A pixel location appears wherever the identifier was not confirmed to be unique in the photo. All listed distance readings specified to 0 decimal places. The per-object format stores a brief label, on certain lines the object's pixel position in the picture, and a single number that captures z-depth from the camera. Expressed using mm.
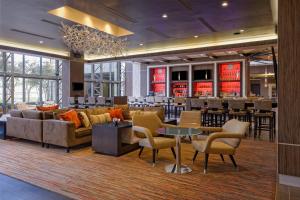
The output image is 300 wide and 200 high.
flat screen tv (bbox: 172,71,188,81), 13855
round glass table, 3807
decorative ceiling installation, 5891
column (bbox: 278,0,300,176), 3283
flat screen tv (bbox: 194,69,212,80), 13125
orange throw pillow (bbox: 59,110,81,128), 5436
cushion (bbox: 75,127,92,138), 5355
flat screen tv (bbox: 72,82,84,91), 12391
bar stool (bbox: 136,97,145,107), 11783
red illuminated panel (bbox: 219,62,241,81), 12289
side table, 4820
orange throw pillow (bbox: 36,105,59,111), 6905
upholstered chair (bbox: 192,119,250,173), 3758
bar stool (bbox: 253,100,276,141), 6566
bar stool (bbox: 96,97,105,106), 11041
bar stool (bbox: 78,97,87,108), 11447
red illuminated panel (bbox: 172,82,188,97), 13891
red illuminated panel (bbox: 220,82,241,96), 12210
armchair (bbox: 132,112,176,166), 4184
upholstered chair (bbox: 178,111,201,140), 5438
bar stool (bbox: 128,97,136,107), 12133
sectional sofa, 5137
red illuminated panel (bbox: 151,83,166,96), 14603
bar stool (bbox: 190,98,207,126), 7883
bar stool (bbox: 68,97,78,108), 11740
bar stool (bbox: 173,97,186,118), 10133
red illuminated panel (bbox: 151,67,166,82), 14641
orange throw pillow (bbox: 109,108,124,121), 6596
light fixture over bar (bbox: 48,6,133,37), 6074
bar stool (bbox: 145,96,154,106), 11406
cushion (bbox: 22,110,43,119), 5625
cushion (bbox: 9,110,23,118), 6090
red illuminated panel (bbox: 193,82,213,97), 13088
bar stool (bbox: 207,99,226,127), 7547
